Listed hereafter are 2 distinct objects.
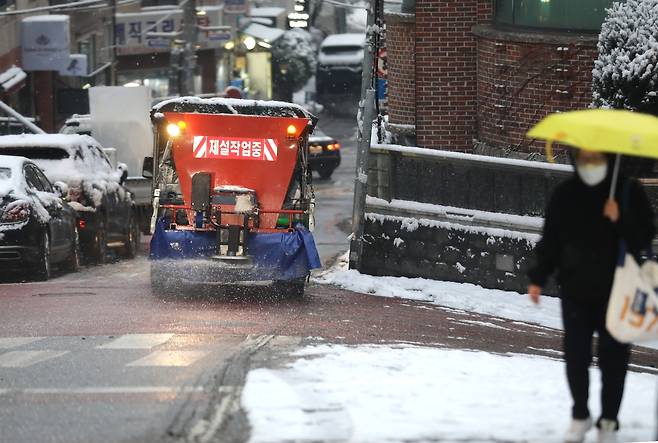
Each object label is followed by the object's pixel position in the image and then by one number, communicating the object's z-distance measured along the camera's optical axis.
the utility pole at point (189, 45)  46.69
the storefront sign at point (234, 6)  60.91
